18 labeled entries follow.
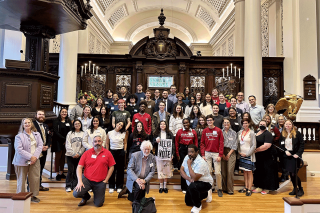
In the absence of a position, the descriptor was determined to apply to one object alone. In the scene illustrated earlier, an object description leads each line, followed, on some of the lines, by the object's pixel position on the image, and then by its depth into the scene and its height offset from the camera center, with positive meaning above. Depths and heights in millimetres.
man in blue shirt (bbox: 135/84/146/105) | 6902 +691
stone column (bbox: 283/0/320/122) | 8406 +2635
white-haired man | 4062 -902
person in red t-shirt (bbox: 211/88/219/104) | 6676 +619
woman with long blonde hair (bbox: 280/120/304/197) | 4875 -576
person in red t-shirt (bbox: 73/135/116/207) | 4160 -989
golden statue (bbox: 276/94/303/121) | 7098 +440
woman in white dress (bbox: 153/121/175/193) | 4926 -893
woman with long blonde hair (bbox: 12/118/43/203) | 4051 -704
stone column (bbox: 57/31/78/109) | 8891 +1746
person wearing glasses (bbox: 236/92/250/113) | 6230 +382
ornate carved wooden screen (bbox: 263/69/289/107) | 9578 +1399
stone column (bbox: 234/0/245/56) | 11750 +4621
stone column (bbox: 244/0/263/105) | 8773 +2521
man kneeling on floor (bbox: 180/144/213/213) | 4102 -1034
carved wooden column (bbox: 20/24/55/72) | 5750 +1821
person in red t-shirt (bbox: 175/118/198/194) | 4953 -467
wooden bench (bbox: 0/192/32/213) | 3025 -1131
